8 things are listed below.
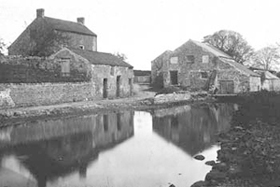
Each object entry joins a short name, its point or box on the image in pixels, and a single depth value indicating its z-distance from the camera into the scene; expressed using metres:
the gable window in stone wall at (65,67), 28.48
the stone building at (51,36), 36.84
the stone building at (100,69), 30.28
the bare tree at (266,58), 72.75
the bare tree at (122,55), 69.11
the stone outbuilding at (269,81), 45.06
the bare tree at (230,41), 63.81
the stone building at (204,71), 39.16
